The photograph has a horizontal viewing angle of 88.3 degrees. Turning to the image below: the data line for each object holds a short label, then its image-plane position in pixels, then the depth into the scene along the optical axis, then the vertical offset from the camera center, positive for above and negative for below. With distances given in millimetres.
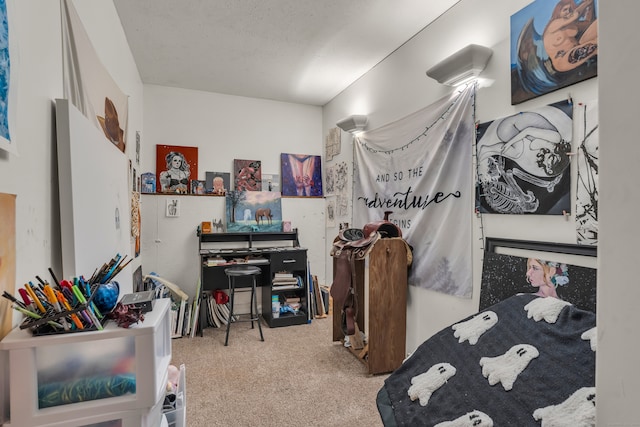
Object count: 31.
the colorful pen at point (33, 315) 745 -245
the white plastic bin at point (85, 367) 741 -384
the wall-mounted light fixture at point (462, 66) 1995 +882
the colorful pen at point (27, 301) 798 -222
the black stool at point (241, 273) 3141 -629
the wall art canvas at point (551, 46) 1510 +795
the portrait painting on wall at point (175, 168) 3748 +473
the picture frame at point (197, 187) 3865 +250
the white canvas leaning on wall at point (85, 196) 1110 +54
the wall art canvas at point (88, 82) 1307 +629
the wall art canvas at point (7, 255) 805 -111
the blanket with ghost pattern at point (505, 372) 929 -554
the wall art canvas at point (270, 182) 4191 +325
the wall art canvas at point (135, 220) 2734 -99
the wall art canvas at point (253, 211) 3975 -44
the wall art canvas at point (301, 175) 4277 +421
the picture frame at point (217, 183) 3947 +303
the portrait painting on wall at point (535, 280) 1500 -392
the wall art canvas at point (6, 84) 792 +316
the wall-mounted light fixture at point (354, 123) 3383 +866
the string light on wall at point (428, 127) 2283 +602
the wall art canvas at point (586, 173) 1493 +139
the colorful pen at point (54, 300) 794 -219
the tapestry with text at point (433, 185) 2219 +157
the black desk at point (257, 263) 3621 -627
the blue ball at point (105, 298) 907 -247
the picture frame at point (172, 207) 3749 +11
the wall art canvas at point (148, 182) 3607 +296
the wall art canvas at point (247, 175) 4062 +409
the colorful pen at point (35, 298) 787 -211
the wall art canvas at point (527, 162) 1640 +231
